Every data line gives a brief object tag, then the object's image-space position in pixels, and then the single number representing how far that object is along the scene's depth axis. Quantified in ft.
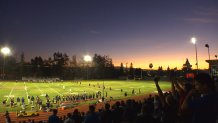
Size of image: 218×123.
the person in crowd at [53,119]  19.10
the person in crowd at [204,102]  7.90
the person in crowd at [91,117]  15.02
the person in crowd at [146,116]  9.98
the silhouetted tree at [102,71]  290.38
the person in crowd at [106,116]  17.32
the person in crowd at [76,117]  20.65
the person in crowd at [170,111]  12.70
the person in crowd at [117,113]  18.01
